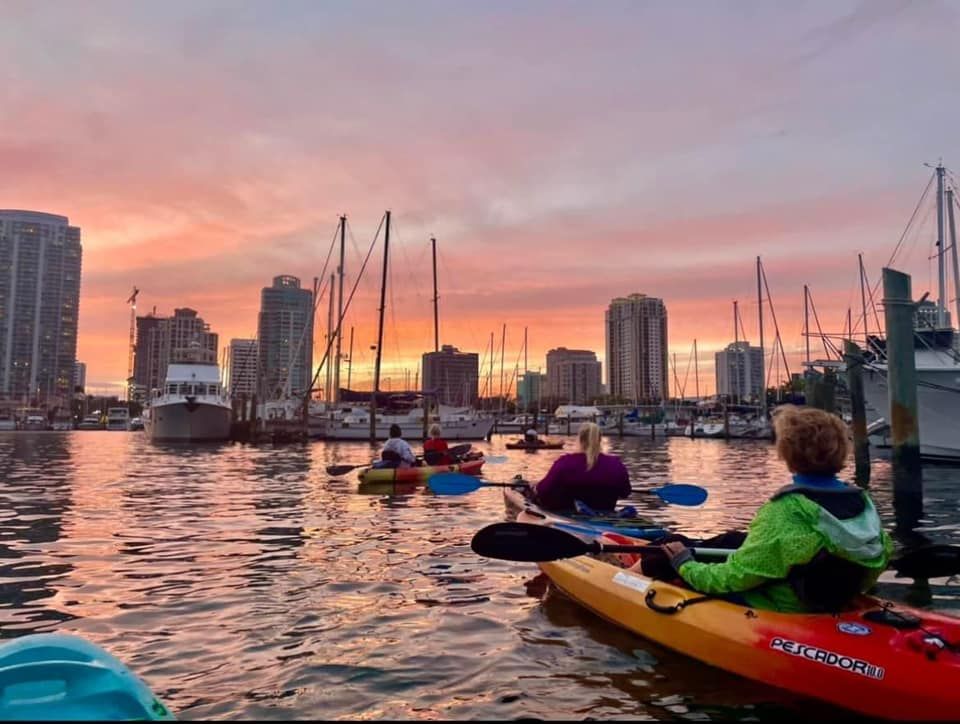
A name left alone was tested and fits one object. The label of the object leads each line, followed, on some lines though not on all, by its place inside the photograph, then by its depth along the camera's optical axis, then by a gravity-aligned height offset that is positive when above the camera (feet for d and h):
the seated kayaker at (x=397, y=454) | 57.36 -3.30
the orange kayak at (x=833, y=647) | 12.42 -4.64
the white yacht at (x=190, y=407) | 163.02 +1.43
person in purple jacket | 28.55 -2.65
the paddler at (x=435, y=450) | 62.03 -3.23
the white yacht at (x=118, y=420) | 401.82 -4.49
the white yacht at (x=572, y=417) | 286.05 -0.78
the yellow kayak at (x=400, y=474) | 55.98 -4.83
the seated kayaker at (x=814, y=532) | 13.98 -2.32
